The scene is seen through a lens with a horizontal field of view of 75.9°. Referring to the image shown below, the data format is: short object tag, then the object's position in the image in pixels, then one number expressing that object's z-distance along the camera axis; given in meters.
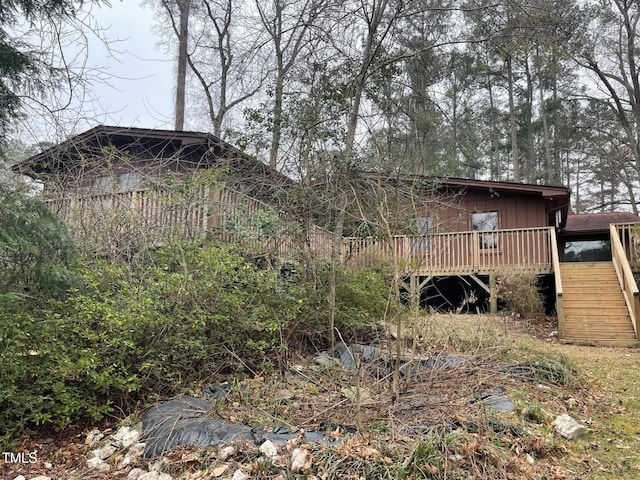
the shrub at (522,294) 9.48
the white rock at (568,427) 3.26
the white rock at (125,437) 3.15
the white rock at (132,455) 2.97
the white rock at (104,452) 3.08
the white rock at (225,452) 2.75
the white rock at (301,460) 2.50
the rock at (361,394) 3.49
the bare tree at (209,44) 14.84
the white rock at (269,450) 2.66
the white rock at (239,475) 2.51
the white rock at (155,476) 2.66
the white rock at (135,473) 2.78
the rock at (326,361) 4.36
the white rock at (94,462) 2.99
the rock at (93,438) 3.32
